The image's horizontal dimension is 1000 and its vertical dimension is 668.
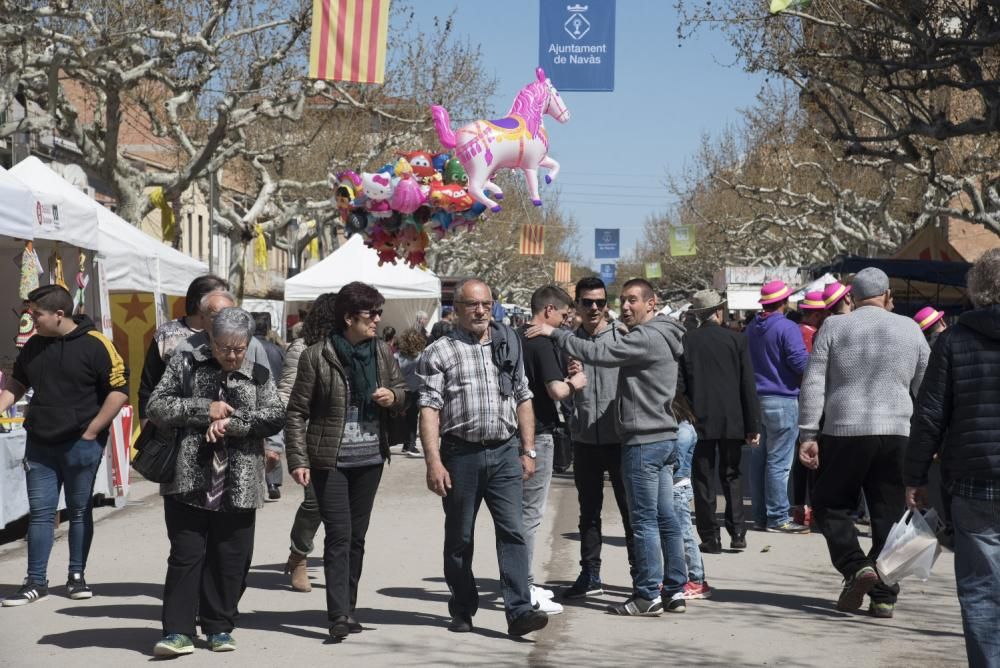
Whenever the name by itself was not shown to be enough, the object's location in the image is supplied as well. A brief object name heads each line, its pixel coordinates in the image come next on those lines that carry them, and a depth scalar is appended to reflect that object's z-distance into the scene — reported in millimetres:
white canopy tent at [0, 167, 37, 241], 10219
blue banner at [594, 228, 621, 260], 74812
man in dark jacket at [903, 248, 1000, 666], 5453
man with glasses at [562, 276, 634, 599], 8133
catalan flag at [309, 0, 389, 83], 16672
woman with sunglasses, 7062
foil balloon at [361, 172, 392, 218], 13836
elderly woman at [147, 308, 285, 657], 6598
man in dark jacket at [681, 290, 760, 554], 10242
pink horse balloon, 13297
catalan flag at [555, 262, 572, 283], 82625
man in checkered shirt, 7027
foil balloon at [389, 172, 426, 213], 13711
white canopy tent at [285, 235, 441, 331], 25859
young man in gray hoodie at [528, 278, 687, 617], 7566
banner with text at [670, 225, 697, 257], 56875
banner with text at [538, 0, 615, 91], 16641
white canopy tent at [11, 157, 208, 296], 14555
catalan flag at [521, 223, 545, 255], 53344
